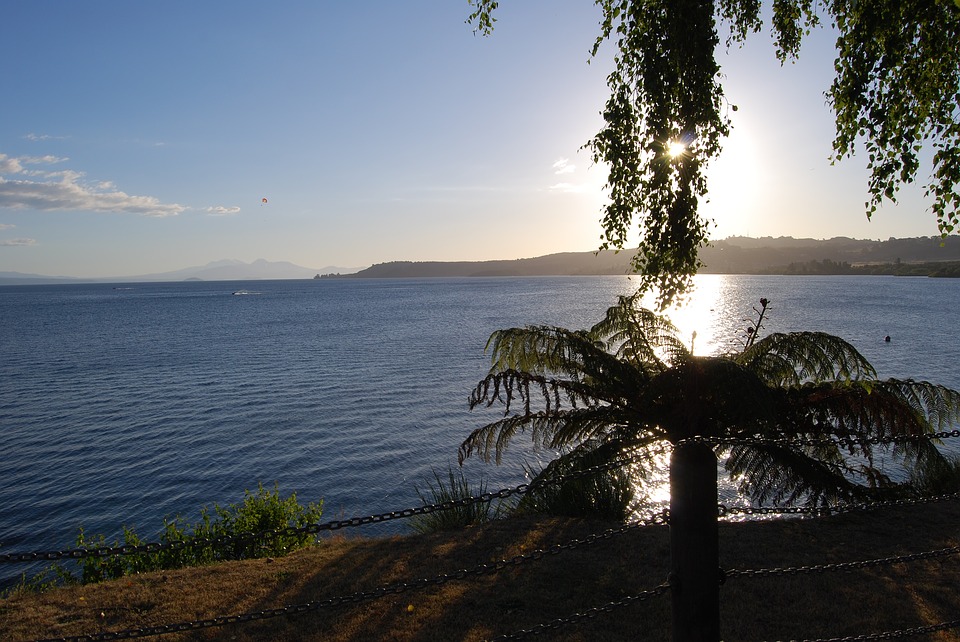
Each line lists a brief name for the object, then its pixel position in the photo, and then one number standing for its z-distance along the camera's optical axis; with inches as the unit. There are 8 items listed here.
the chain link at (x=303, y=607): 113.3
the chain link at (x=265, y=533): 108.5
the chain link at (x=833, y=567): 129.0
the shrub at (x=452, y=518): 306.5
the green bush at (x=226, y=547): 308.5
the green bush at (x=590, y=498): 304.5
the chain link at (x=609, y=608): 117.1
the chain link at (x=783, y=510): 138.0
